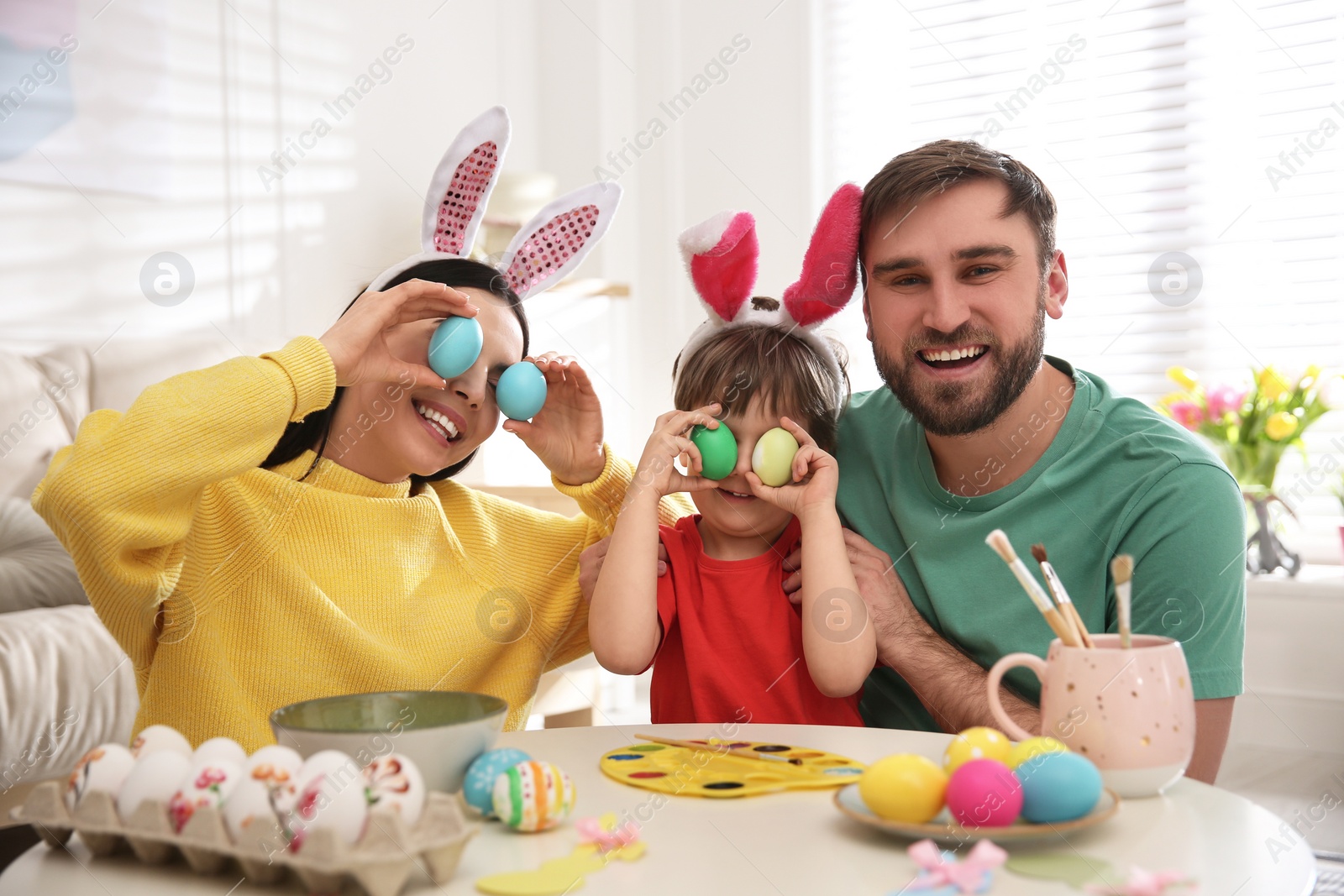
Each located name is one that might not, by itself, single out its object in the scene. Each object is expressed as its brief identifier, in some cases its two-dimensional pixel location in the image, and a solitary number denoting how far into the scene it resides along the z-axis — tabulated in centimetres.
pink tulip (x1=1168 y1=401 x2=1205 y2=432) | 261
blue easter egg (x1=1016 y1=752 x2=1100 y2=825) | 63
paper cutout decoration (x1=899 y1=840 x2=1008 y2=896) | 56
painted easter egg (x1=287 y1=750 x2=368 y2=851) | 55
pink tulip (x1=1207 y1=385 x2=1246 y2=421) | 256
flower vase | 250
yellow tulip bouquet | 252
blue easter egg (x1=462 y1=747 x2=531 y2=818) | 67
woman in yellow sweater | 95
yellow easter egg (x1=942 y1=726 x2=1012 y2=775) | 70
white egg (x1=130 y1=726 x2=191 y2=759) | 64
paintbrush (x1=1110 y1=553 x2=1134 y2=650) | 71
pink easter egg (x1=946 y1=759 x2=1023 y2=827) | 63
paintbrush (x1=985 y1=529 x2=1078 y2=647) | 73
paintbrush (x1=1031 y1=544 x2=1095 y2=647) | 78
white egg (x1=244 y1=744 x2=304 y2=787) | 59
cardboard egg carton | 53
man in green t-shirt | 111
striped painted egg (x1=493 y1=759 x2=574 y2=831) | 66
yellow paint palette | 75
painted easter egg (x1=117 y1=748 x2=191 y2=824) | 60
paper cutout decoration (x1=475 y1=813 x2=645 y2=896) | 57
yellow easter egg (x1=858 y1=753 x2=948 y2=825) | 64
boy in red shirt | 112
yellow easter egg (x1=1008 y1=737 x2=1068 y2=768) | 69
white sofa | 158
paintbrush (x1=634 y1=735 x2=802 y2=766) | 81
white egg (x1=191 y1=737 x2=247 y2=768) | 62
